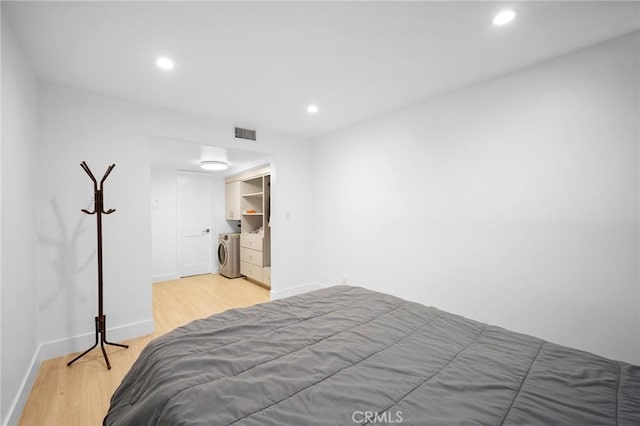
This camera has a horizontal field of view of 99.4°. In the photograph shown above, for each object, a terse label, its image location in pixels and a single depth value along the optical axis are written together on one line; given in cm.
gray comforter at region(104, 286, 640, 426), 89
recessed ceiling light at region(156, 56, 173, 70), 215
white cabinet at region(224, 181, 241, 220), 575
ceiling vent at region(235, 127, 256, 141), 366
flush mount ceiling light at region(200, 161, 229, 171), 504
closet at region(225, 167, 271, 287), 501
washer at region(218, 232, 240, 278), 571
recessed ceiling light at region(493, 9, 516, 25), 170
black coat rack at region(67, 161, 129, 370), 246
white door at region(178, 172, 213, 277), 584
